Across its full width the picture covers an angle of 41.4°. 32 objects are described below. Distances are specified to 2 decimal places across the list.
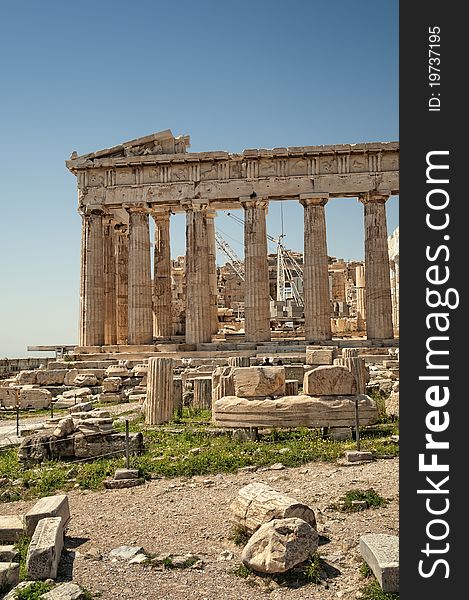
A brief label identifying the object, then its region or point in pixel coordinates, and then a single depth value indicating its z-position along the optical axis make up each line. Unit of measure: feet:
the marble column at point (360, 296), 127.75
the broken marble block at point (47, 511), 24.50
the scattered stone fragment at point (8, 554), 21.99
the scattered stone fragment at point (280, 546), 20.85
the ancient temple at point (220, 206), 90.33
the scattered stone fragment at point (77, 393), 68.03
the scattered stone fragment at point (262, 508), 23.47
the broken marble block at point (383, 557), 18.92
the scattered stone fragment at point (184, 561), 22.03
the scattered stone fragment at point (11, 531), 24.43
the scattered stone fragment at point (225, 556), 22.70
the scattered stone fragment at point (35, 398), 65.87
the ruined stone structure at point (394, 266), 122.42
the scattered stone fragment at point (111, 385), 67.62
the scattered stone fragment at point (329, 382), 43.70
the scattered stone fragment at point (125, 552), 23.03
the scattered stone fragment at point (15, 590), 19.25
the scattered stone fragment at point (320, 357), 64.80
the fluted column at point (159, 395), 49.57
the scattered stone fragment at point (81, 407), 57.57
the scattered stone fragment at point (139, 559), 22.38
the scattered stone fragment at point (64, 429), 38.81
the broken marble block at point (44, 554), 21.03
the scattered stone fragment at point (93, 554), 23.08
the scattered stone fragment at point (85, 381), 73.82
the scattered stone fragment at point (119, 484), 32.48
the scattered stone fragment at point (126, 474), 33.12
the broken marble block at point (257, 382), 44.55
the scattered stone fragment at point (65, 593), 19.12
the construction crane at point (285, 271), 167.26
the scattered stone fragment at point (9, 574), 20.17
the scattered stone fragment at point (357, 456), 34.73
